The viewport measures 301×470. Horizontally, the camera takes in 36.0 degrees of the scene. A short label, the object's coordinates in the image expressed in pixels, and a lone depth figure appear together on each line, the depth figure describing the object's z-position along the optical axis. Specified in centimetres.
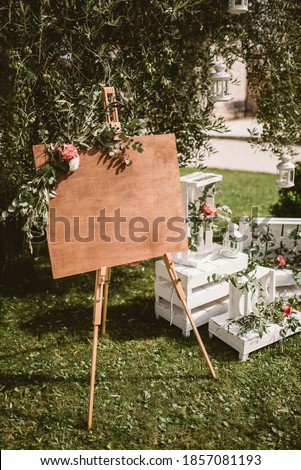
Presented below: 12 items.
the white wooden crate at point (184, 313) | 446
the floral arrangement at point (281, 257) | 490
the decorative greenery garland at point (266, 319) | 416
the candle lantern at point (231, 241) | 461
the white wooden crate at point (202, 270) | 434
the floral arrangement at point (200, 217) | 454
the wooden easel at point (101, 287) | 331
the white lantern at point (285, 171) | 512
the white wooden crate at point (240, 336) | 408
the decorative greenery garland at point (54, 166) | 323
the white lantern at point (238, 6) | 418
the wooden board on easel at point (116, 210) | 337
